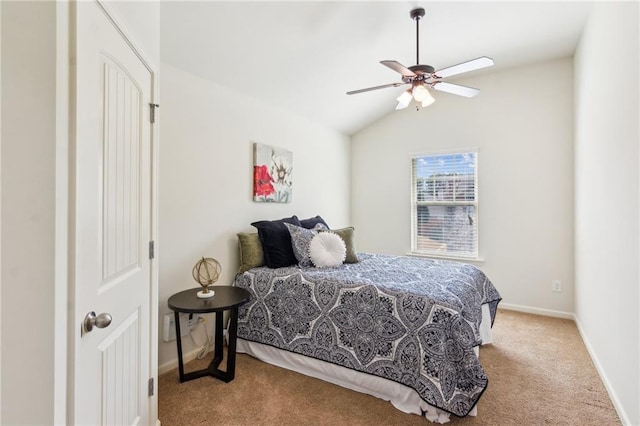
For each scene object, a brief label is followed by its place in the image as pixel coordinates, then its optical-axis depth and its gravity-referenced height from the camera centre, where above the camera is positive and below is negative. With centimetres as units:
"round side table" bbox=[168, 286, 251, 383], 212 -63
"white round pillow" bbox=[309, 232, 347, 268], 286 -33
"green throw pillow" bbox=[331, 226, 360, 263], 309 -28
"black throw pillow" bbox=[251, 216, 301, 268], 291 -28
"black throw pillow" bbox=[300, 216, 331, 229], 353 -10
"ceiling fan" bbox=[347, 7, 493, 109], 229 +105
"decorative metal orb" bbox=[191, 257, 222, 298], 238 -49
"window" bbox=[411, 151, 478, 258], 420 +14
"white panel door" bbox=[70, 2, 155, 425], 101 -4
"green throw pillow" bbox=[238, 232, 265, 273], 289 -35
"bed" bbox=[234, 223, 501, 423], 185 -78
